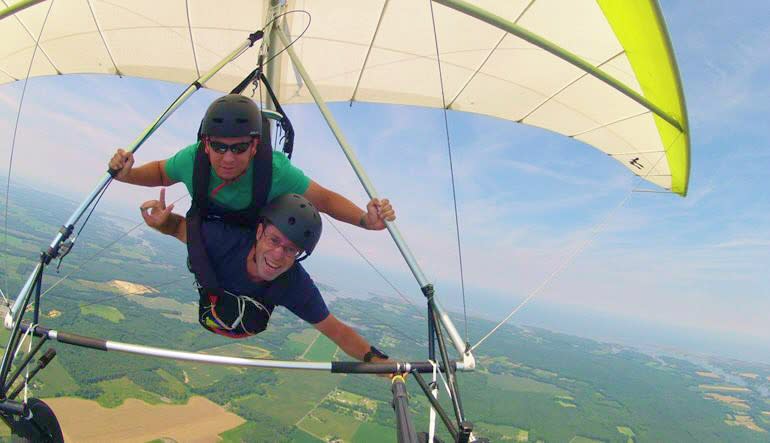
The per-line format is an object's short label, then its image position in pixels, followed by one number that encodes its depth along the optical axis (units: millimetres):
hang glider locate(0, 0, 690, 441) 2494
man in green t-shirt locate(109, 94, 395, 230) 2180
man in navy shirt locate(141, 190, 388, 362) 2246
